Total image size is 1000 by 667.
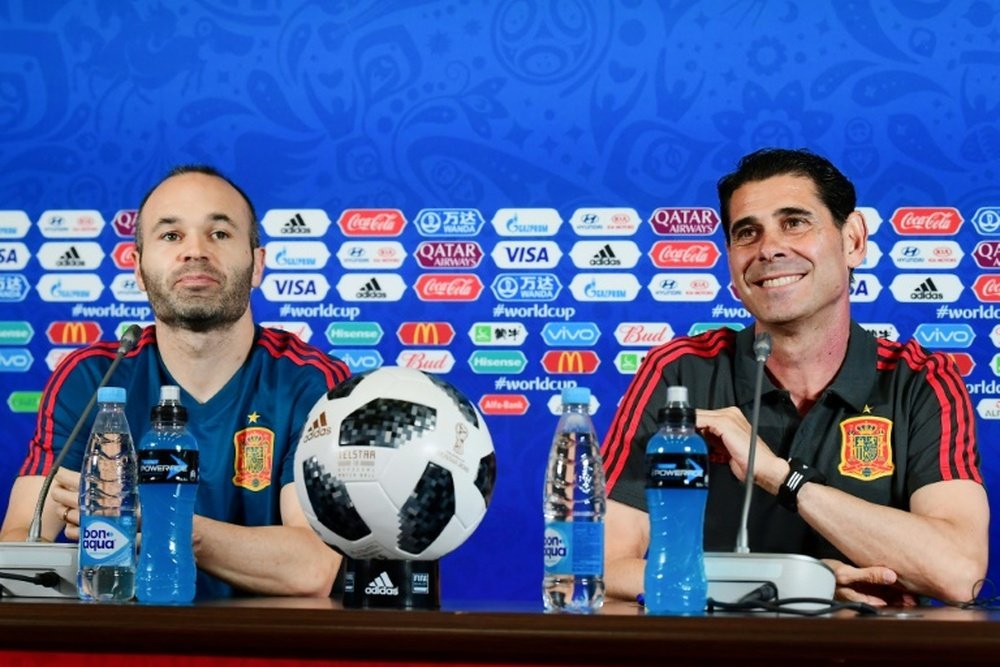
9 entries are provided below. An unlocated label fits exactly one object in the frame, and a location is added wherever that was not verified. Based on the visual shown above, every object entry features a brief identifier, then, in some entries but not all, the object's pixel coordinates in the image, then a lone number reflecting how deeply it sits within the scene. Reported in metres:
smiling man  4.49
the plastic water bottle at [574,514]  3.92
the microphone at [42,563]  4.15
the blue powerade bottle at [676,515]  3.87
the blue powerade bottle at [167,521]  4.06
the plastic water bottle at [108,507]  4.05
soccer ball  3.92
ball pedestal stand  3.95
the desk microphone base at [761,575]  3.92
